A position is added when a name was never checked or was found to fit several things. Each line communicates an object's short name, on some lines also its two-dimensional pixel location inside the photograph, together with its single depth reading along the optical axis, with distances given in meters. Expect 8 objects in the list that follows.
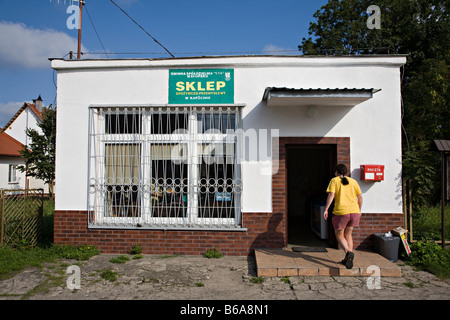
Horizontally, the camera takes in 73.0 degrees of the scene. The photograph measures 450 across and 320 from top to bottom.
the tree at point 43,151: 17.09
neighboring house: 22.19
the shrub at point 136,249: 5.78
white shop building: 5.71
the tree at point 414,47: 5.92
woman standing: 4.79
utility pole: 12.03
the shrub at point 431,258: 4.88
